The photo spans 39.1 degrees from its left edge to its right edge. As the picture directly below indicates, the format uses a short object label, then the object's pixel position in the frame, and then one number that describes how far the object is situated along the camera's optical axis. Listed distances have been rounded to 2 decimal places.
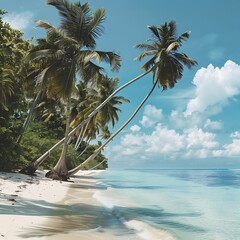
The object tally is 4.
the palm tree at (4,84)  15.32
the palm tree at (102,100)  30.89
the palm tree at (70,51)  20.22
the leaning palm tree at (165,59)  24.03
